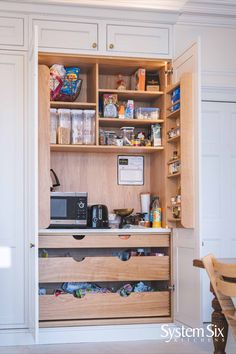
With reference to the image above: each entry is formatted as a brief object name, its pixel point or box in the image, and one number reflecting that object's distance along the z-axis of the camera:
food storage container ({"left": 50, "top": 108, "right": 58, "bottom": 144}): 4.28
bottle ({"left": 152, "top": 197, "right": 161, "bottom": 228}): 4.42
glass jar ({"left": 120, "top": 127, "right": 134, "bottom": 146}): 4.53
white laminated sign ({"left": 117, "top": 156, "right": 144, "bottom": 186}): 4.70
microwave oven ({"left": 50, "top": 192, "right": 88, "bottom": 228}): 4.20
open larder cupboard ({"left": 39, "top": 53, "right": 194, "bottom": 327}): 4.05
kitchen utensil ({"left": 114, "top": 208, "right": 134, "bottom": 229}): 4.47
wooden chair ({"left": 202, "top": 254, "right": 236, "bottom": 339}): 2.28
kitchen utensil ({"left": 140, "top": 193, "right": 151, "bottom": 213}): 4.63
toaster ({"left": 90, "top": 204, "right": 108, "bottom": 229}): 4.35
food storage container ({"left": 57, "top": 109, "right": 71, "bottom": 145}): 4.27
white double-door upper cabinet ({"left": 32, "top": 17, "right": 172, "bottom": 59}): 4.19
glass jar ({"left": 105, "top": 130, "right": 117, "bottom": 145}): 4.43
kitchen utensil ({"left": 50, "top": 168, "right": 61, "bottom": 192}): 4.45
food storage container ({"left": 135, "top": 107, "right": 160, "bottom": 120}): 4.51
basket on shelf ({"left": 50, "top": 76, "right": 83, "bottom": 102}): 4.30
